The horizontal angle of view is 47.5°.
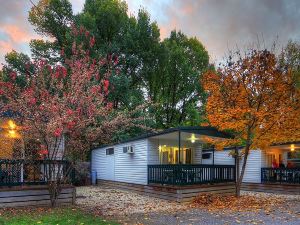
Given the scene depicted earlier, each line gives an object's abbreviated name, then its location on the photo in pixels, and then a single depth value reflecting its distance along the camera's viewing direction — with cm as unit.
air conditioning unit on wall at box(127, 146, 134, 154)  1957
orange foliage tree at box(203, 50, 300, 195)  1454
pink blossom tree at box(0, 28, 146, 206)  1132
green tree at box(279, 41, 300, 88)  2797
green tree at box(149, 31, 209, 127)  3534
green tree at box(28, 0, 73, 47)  3162
